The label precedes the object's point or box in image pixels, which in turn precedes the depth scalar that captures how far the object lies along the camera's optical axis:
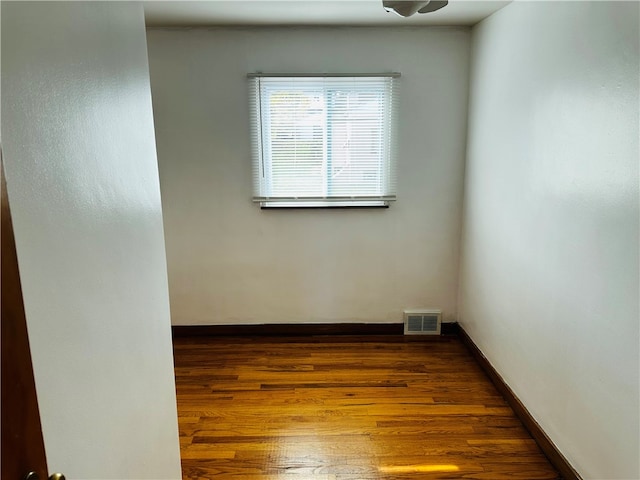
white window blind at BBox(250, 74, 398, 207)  3.30
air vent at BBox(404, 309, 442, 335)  3.69
